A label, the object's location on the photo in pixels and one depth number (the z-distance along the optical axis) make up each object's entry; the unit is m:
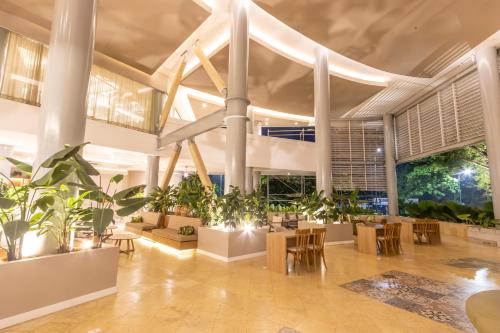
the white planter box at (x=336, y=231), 8.13
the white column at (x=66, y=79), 3.63
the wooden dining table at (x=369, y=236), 6.66
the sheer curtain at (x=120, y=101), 9.31
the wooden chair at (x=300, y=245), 5.01
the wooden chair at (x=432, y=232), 8.23
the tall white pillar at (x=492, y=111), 8.17
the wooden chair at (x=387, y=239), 6.58
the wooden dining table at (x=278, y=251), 4.94
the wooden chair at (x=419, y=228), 8.20
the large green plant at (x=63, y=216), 3.29
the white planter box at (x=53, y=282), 2.74
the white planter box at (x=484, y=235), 8.11
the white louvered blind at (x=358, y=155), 14.90
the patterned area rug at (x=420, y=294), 3.18
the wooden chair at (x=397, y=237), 6.69
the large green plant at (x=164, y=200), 9.70
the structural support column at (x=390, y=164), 14.01
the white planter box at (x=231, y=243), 5.82
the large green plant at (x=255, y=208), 6.38
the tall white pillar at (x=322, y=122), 9.13
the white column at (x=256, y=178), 15.17
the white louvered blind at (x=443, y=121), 9.38
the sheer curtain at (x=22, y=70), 7.26
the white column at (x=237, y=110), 6.75
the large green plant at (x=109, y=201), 3.22
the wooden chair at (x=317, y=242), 5.25
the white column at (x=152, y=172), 11.38
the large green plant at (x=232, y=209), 6.12
